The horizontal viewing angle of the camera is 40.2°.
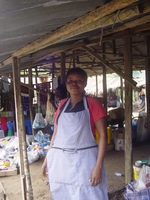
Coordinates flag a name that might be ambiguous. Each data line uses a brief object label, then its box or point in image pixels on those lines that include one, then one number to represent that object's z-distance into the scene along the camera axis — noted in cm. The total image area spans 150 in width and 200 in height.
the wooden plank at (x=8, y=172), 461
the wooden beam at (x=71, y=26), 148
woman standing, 185
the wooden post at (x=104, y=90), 689
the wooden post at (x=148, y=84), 610
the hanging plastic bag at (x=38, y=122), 660
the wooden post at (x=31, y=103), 698
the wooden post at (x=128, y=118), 312
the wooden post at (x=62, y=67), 511
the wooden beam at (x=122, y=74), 280
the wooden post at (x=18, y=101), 302
